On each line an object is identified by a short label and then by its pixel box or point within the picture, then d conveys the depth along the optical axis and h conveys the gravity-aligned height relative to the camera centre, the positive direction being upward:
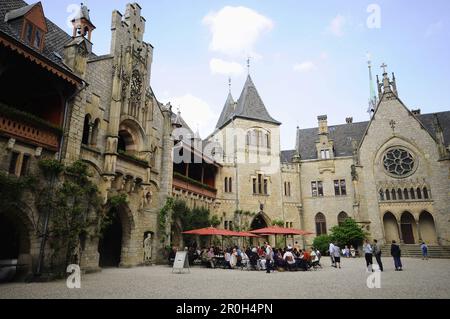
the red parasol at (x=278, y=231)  21.09 +0.56
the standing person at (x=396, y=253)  16.13 -0.70
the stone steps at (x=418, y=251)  29.98 -1.15
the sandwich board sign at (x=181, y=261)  15.41 -1.02
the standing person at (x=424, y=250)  25.59 -0.91
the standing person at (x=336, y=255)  19.24 -0.94
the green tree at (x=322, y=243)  32.66 -0.37
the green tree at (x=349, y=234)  31.61 +0.52
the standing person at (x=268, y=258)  16.62 -0.96
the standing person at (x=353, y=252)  31.11 -1.23
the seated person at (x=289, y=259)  17.84 -1.09
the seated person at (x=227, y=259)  19.45 -1.17
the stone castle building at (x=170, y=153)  13.55 +6.74
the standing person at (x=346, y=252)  30.89 -1.22
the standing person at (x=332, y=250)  19.95 -0.66
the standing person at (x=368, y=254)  17.00 -0.81
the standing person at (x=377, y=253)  15.73 -0.67
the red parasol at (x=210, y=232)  20.45 +0.50
